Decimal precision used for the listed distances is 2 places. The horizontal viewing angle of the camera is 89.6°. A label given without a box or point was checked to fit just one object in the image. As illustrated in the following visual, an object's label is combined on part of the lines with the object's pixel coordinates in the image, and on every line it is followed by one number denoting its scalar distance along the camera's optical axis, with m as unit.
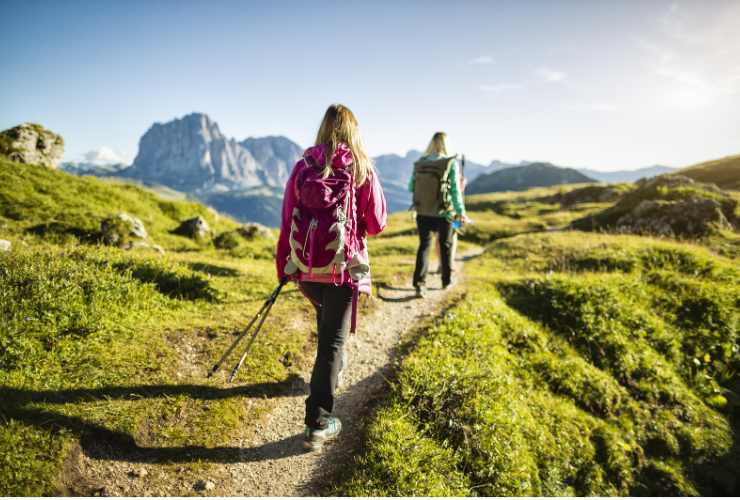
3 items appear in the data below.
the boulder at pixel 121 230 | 12.91
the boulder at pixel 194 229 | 18.23
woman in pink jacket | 4.92
